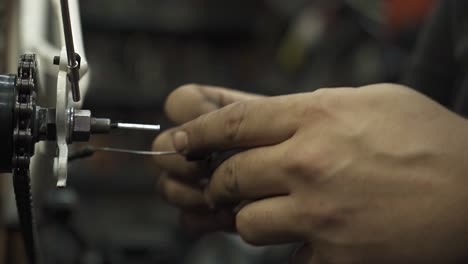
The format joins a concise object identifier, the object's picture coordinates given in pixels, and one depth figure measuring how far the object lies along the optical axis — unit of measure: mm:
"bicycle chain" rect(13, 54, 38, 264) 610
